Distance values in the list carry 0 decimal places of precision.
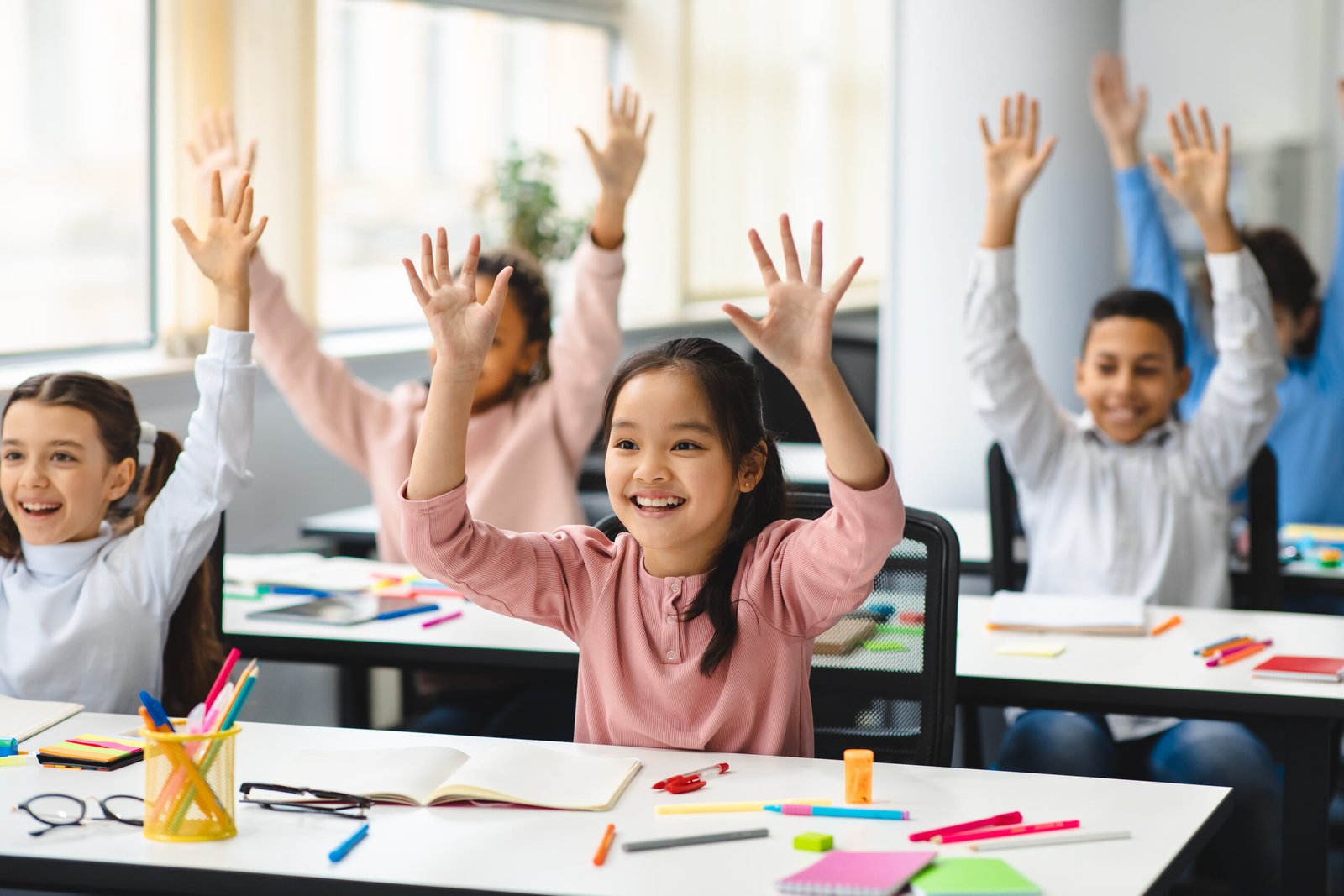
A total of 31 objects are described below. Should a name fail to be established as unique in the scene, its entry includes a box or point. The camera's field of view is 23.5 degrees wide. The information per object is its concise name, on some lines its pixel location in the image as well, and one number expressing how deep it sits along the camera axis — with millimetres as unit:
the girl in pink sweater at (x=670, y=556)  3450
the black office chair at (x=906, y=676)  3670
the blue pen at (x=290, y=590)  4504
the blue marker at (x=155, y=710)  3186
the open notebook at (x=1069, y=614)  4137
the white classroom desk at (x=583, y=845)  3019
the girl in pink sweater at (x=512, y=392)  4938
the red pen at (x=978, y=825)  3131
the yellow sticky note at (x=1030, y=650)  4003
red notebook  3798
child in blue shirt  5708
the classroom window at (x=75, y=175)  5720
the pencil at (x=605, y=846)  3059
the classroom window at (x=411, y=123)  7636
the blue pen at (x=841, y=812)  3198
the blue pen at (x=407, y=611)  4278
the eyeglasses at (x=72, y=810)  3177
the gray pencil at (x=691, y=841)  3096
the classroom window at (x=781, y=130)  10637
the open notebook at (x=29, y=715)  3537
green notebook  2969
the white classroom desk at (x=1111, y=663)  3728
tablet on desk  4244
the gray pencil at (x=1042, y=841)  3102
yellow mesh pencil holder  3119
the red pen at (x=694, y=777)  3298
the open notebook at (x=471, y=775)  3223
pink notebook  2967
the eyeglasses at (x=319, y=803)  3200
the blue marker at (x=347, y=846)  3059
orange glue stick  3252
